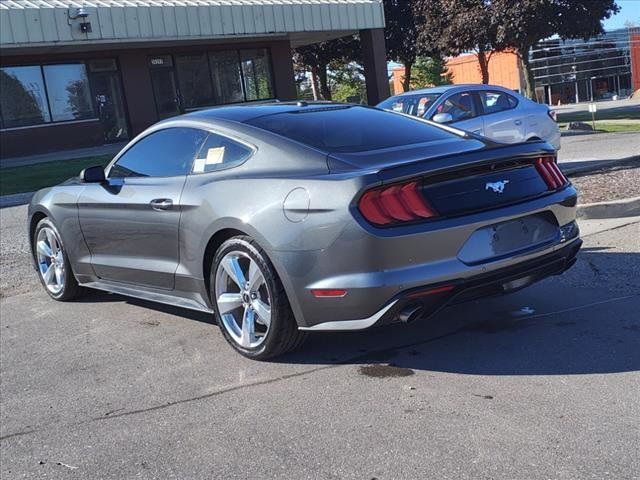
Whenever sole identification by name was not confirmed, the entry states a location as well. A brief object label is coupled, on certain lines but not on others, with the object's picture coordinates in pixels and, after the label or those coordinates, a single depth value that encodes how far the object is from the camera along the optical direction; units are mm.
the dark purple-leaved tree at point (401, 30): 32281
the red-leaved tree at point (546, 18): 26359
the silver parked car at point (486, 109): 10641
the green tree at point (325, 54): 34156
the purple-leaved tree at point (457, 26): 27828
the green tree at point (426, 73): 56094
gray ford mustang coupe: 3875
